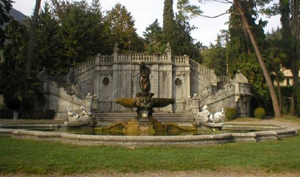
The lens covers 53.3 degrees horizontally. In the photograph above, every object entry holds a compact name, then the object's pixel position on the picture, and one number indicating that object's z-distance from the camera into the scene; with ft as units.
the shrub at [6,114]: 86.17
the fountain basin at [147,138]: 31.89
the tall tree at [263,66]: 93.25
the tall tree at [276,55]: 103.00
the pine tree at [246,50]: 106.22
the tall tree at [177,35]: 155.12
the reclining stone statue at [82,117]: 53.21
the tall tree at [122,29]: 135.64
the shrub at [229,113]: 91.30
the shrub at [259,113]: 97.81
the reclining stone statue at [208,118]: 54.24
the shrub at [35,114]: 84.07
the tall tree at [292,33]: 104.17
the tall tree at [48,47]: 108.99
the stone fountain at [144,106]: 43.68
